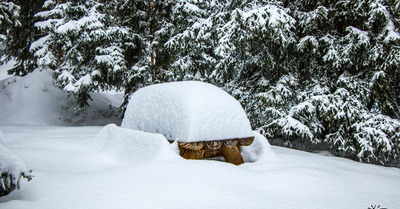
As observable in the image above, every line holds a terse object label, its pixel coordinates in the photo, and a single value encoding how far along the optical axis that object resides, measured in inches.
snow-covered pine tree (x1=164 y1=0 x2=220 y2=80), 460.8
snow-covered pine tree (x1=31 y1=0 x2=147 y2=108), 441.4
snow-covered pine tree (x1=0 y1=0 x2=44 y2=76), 574.2
